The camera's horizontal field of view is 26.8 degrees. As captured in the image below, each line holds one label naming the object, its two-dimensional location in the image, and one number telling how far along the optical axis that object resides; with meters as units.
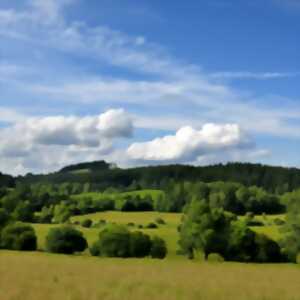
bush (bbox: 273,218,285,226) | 124.97
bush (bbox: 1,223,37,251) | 82.12
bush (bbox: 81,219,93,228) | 127.94
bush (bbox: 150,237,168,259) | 79.56
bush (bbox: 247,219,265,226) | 123.88
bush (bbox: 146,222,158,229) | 124.03
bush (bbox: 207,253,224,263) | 79.72
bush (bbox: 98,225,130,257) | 76.62
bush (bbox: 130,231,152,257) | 77.38
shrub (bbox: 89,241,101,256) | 78.06
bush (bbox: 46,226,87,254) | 80.31
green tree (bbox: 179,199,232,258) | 83.06
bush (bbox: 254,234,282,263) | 80.75
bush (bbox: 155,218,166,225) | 133.57
